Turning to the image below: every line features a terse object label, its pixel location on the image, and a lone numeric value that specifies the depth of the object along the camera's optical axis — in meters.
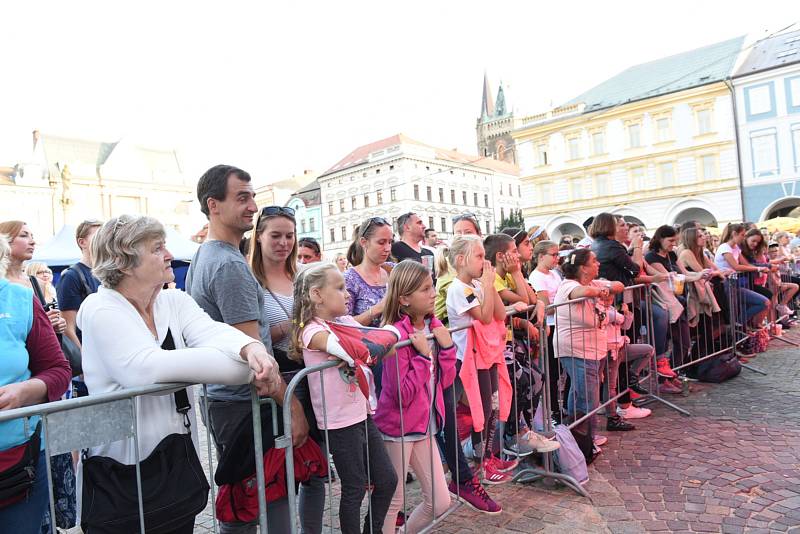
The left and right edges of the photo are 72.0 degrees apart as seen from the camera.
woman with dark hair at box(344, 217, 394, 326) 4.23
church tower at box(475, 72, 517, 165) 99.69
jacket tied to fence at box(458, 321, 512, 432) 3.81
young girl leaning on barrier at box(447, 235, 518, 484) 3.89
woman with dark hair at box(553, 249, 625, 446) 4.79
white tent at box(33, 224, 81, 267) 10.18
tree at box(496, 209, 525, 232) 58.41
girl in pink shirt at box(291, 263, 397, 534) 2.77
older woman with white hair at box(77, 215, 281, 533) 1.99
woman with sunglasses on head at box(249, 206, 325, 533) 2.91
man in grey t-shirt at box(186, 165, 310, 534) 2.53
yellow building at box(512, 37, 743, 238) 37.16
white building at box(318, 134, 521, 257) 61.56
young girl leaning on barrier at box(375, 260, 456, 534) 3.23
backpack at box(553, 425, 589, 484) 4.08
